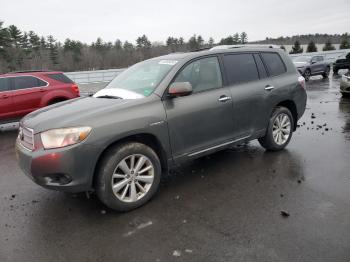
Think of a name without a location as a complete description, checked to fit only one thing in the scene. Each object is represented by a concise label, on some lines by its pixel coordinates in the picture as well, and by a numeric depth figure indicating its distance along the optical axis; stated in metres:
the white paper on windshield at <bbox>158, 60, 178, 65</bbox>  4.45
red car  8.91
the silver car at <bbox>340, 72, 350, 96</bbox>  11.37
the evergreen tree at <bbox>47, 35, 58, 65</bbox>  64.56
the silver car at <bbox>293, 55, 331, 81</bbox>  19.77
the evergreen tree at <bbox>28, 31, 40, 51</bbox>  66.82
